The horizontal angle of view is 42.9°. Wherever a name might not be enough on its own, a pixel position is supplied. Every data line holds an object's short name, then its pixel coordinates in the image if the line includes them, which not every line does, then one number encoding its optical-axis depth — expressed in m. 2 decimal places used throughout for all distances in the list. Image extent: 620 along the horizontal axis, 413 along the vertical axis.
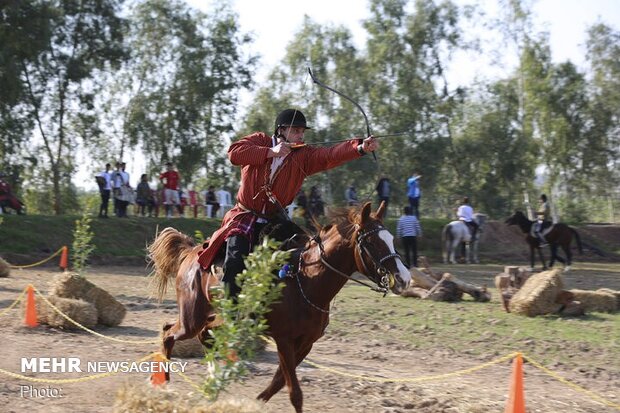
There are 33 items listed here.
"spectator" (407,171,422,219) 26.88
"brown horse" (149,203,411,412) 7.43
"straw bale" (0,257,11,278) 19.05
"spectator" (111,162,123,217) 27.09
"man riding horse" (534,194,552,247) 26.31
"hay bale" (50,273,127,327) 12.90
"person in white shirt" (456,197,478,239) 28.21
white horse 27.69
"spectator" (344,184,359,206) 28.21
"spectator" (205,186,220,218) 31.79
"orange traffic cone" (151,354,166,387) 8.54
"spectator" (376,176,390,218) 27.16
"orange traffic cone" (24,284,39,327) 12.26
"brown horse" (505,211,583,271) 26.28
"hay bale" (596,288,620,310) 14.98
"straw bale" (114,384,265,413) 6.32
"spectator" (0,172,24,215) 26.17
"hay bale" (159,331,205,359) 10.52
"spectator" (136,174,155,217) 28.79
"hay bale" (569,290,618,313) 14.64
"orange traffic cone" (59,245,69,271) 20.18
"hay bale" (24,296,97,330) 12.30
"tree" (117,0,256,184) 40.81
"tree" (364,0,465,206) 43.66
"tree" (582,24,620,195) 44.84
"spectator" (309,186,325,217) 28.02
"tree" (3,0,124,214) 34.09
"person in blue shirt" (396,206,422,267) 22.33
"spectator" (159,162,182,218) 29.12
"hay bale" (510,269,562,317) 14.25
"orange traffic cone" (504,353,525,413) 7.62
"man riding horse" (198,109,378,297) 7.75
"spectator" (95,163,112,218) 26.39
